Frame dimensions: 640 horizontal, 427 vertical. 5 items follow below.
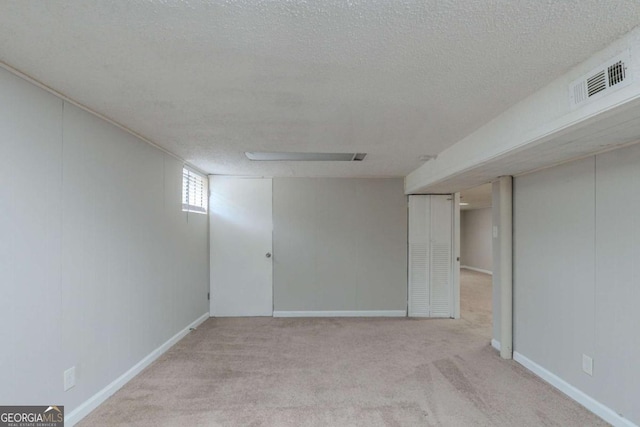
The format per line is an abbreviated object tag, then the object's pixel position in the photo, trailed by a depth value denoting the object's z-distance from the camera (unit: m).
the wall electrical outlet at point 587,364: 2.44
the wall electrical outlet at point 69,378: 2.13
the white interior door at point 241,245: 5.05
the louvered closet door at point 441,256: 5.05
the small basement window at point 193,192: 4.13
